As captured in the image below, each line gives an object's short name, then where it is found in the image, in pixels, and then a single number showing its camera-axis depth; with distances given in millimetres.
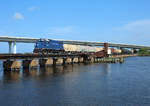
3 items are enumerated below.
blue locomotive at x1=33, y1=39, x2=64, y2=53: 75419
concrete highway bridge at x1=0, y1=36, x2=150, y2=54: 99738
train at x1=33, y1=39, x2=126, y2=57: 76000
